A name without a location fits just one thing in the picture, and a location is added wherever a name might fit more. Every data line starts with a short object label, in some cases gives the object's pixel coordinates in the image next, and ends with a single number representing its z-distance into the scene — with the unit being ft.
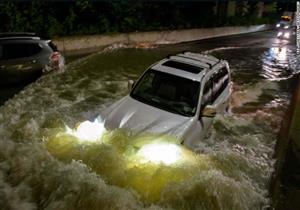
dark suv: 33.45
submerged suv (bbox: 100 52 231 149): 21.49
